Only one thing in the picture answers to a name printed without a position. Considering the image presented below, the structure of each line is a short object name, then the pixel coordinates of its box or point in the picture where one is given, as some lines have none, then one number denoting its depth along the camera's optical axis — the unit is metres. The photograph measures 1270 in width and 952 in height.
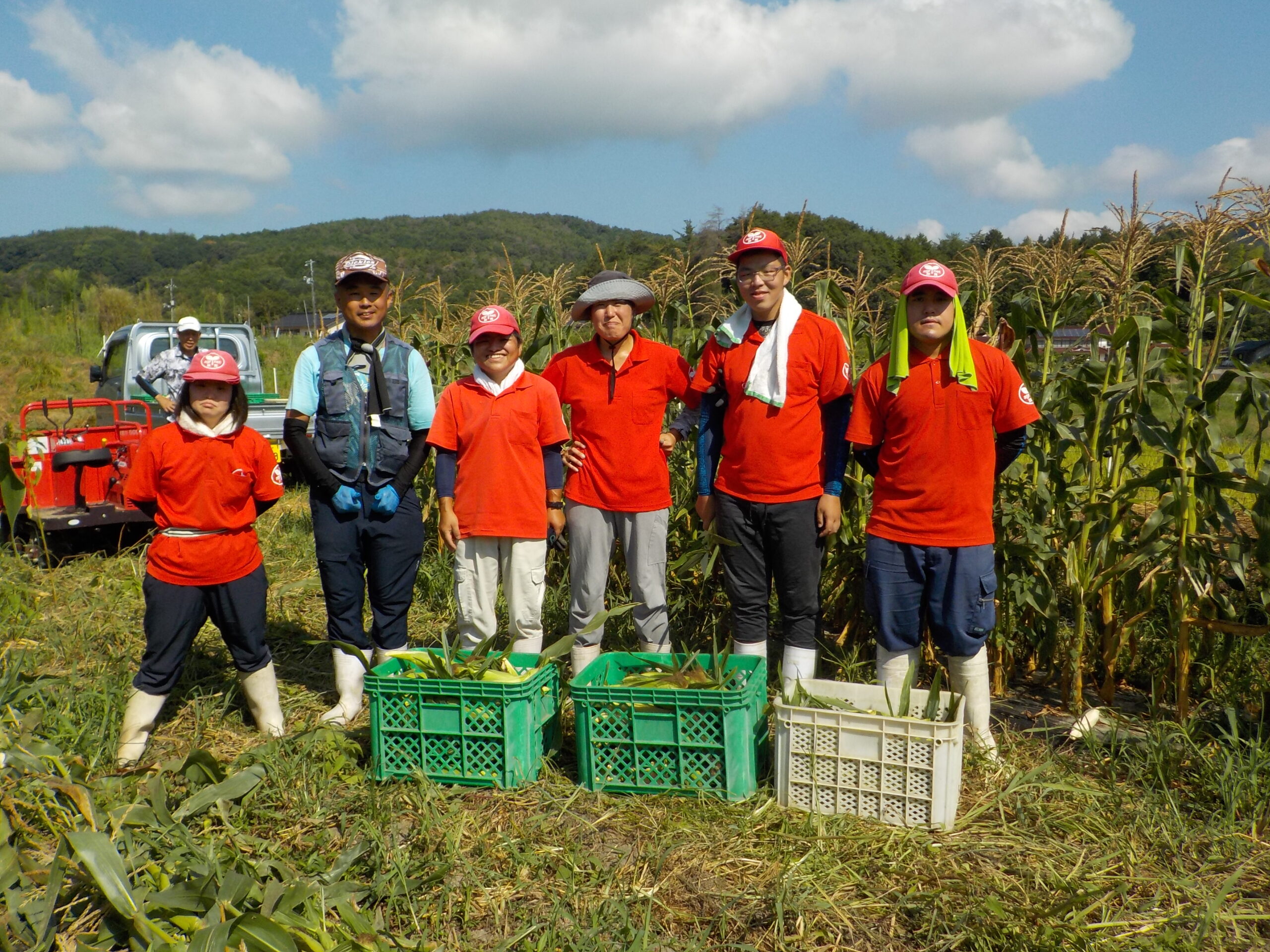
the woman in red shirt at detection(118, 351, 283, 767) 3.73
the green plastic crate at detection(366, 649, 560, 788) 3.32
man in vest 4.02
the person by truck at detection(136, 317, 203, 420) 9.18
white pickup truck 10.49
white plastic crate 2.98
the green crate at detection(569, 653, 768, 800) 3.17
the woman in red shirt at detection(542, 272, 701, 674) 4.04
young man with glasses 3.72
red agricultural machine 7.23
